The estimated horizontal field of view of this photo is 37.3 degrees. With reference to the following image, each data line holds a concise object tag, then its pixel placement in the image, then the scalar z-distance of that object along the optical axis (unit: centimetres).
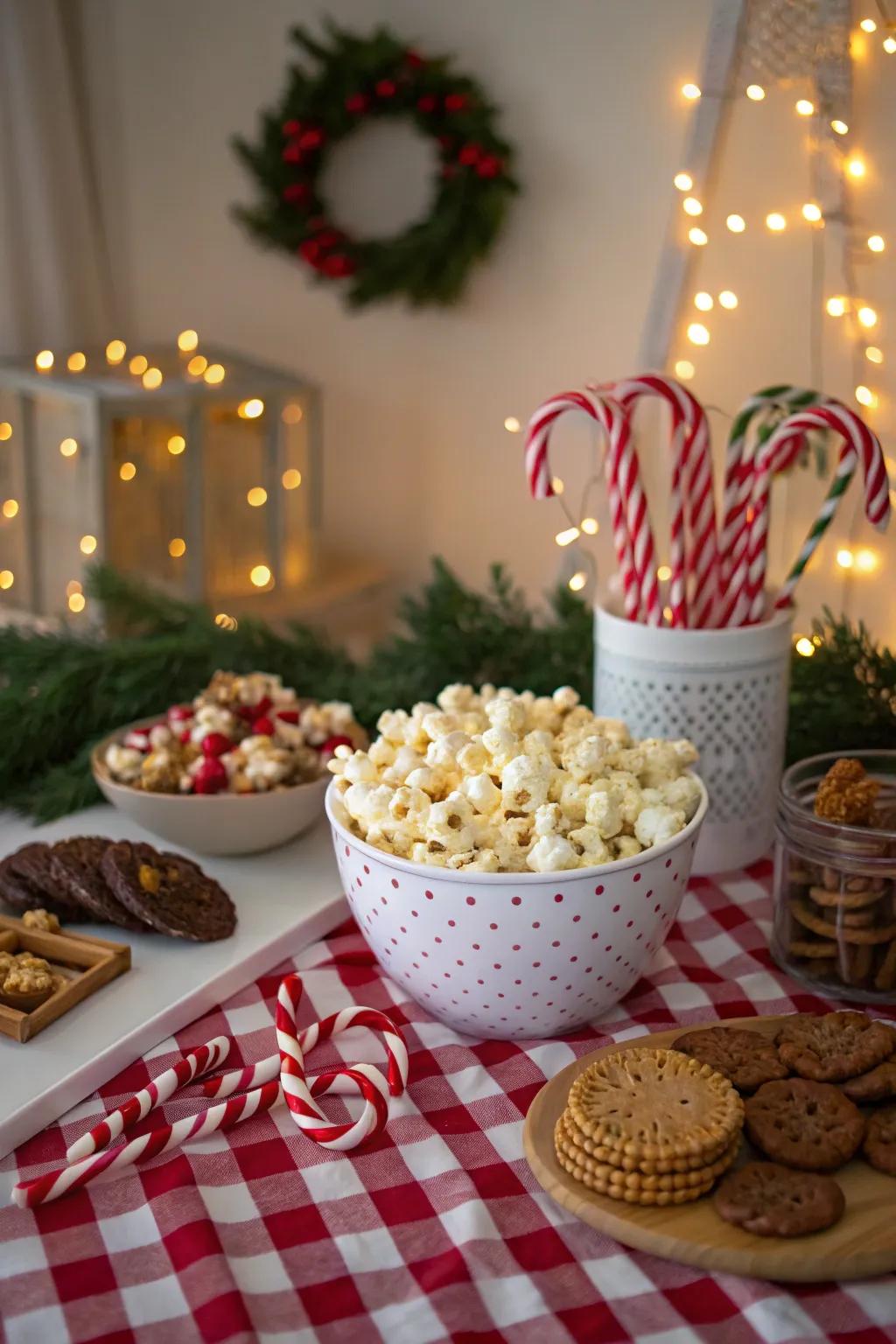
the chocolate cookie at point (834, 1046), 90
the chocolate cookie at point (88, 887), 112
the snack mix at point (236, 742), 126
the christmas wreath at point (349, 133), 198
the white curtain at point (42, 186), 224
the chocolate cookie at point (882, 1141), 83
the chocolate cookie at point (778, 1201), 78
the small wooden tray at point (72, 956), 102
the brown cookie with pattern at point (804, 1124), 83
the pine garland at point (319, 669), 137
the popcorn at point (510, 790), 95
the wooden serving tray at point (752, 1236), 77
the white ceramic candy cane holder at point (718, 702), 126
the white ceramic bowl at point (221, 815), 124
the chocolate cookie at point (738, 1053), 90
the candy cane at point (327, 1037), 95
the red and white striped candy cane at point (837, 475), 120
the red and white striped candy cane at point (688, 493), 128
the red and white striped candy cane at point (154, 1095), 89
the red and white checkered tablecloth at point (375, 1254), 76
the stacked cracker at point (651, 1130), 81
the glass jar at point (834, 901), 103
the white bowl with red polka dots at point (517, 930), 93
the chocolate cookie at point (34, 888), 114
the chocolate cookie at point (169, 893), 111
